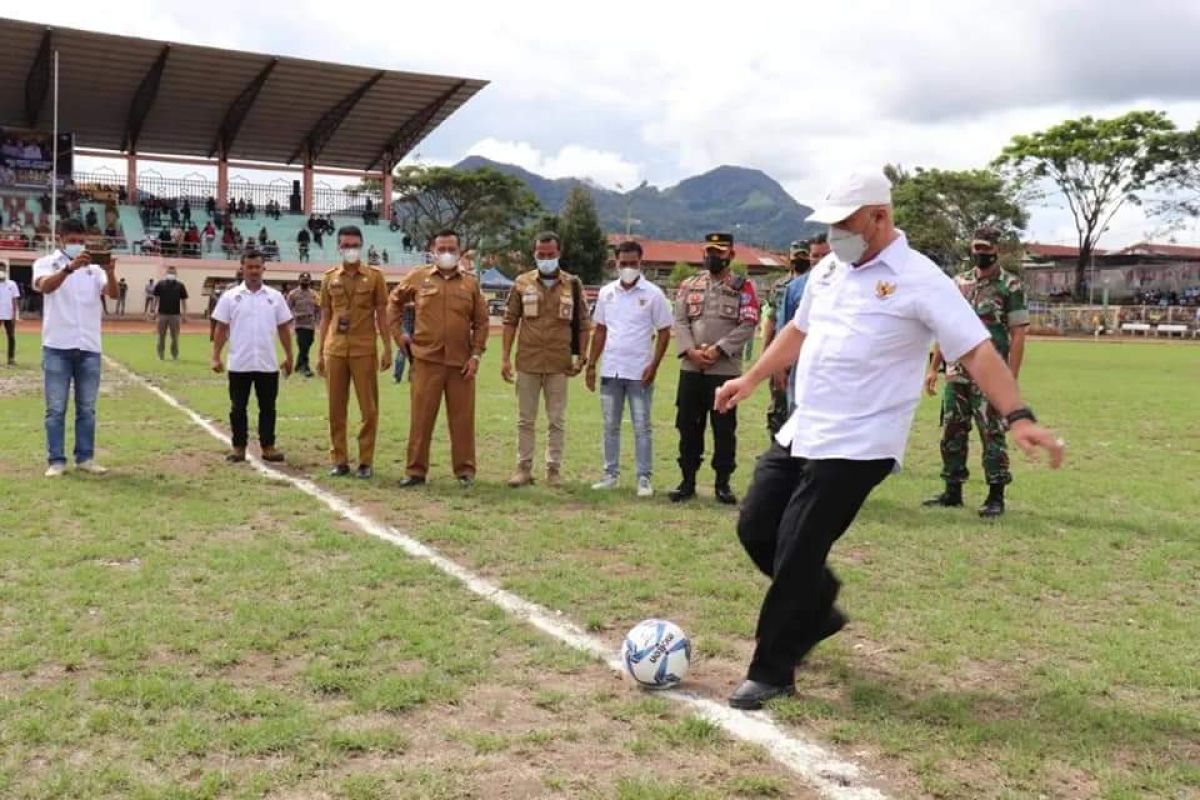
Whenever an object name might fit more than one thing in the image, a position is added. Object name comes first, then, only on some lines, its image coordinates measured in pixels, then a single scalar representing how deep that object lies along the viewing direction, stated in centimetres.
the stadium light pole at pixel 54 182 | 4447
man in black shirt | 2062
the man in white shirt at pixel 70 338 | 839
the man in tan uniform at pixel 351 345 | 882
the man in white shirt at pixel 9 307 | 1834
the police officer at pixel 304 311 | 1756
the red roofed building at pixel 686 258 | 8960
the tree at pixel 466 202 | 6381
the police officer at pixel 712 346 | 787
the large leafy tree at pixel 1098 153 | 5669
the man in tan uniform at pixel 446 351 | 841
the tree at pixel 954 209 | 6122
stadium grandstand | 4831
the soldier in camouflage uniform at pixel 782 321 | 853
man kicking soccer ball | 392
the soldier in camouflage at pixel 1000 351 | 752
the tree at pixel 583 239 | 6738
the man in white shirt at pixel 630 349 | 831
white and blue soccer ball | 412
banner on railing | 5034
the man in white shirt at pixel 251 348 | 940
